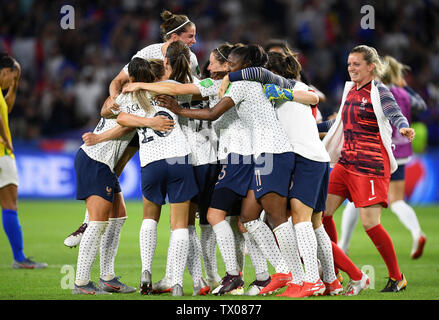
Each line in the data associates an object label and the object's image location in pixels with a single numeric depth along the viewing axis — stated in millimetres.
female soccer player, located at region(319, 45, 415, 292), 12211
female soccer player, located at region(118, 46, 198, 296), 11180
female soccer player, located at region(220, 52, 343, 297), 11125
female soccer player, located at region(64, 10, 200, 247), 12501
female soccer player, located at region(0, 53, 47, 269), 15531
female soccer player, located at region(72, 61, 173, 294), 11547
